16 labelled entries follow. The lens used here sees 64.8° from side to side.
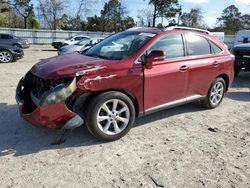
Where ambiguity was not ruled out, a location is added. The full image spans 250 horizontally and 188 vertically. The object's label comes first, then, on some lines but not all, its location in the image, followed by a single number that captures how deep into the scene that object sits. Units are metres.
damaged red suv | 2.70
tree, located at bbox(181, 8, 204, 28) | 35.77
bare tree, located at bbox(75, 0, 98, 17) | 33.76
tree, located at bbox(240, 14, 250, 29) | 38.19
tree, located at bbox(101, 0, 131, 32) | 33.13
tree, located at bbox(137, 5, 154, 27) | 29.13
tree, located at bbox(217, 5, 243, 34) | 37.17
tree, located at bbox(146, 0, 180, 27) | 28.20
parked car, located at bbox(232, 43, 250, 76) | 6.28
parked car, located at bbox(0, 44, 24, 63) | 9.25
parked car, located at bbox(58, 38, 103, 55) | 10.44
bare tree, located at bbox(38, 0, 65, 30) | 30.45
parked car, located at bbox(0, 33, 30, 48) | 10.11
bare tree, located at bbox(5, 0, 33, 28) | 28.73
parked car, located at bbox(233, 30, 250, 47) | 9.89
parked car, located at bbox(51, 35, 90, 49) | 15.36
